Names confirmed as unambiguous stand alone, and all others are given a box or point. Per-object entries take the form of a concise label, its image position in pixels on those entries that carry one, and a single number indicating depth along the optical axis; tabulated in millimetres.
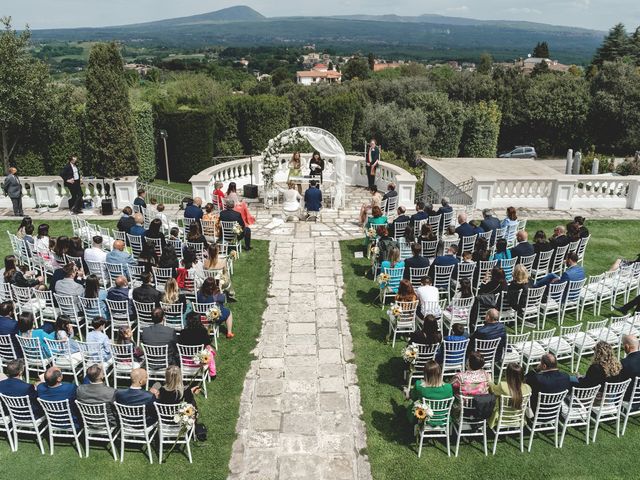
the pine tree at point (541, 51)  149875
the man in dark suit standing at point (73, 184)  16422
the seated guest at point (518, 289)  10352
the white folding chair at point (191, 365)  8570
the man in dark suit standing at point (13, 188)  16297
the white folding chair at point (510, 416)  7441
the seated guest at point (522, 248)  11766
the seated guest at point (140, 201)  14633
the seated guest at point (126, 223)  12875
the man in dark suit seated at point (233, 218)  13625
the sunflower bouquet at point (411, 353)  8510
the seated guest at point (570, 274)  10750
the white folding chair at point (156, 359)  8539
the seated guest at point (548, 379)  7543
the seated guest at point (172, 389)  7238
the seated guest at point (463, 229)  12867
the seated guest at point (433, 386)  7430
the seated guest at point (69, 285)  10031
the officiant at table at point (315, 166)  18234
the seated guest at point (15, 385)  7348
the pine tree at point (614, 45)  76312
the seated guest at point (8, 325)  8641
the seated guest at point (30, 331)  8555
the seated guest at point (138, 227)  12523
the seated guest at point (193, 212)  13891
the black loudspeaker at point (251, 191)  18922
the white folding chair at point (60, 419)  7301
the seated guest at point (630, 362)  7852
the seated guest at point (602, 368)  7805
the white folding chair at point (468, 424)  7492
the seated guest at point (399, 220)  13523
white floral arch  17891
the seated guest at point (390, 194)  16084
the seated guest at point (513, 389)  7320
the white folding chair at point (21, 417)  7340
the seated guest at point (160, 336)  8578
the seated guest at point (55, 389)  7238
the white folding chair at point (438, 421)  7465
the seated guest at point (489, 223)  13211
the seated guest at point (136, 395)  7258
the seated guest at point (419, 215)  13662
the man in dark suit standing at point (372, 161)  19406
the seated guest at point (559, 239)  12297
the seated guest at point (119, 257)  11320
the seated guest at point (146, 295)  9695
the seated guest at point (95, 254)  11406
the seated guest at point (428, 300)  9953
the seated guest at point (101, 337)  8578
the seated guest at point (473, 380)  7625
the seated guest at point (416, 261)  11055
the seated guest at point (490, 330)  8648
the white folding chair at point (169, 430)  7285
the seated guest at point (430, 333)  8641
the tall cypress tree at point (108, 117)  22406
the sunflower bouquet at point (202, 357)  8359
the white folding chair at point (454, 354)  8500
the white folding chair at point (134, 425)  7268
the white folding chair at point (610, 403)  7750
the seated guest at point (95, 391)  7289
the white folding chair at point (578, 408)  7688
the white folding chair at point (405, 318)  9961
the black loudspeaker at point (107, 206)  17078
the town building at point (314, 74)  178288
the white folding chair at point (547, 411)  7561
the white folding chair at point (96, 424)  7277
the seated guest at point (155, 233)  12210
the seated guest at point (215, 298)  9758
